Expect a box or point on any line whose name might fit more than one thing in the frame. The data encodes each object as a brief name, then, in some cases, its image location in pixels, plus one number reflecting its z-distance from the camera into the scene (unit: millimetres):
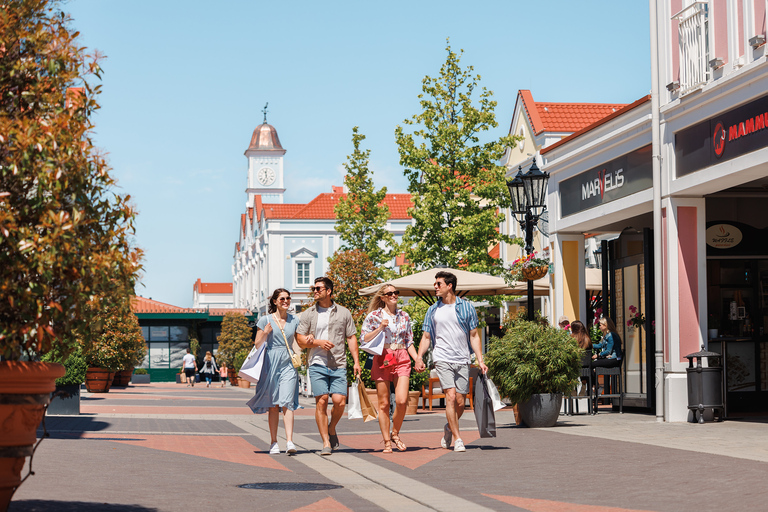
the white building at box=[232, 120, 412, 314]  77188
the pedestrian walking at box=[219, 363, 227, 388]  54875
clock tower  110750
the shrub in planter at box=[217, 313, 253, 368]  59438
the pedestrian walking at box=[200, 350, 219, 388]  51638
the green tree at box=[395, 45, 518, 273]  27734
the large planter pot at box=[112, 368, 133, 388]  45666
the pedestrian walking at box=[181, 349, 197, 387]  51469
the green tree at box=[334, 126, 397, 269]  42875
